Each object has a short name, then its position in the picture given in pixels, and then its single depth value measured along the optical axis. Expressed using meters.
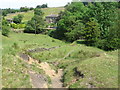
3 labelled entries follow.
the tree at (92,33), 31.67
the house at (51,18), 69.17
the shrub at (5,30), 36.87
